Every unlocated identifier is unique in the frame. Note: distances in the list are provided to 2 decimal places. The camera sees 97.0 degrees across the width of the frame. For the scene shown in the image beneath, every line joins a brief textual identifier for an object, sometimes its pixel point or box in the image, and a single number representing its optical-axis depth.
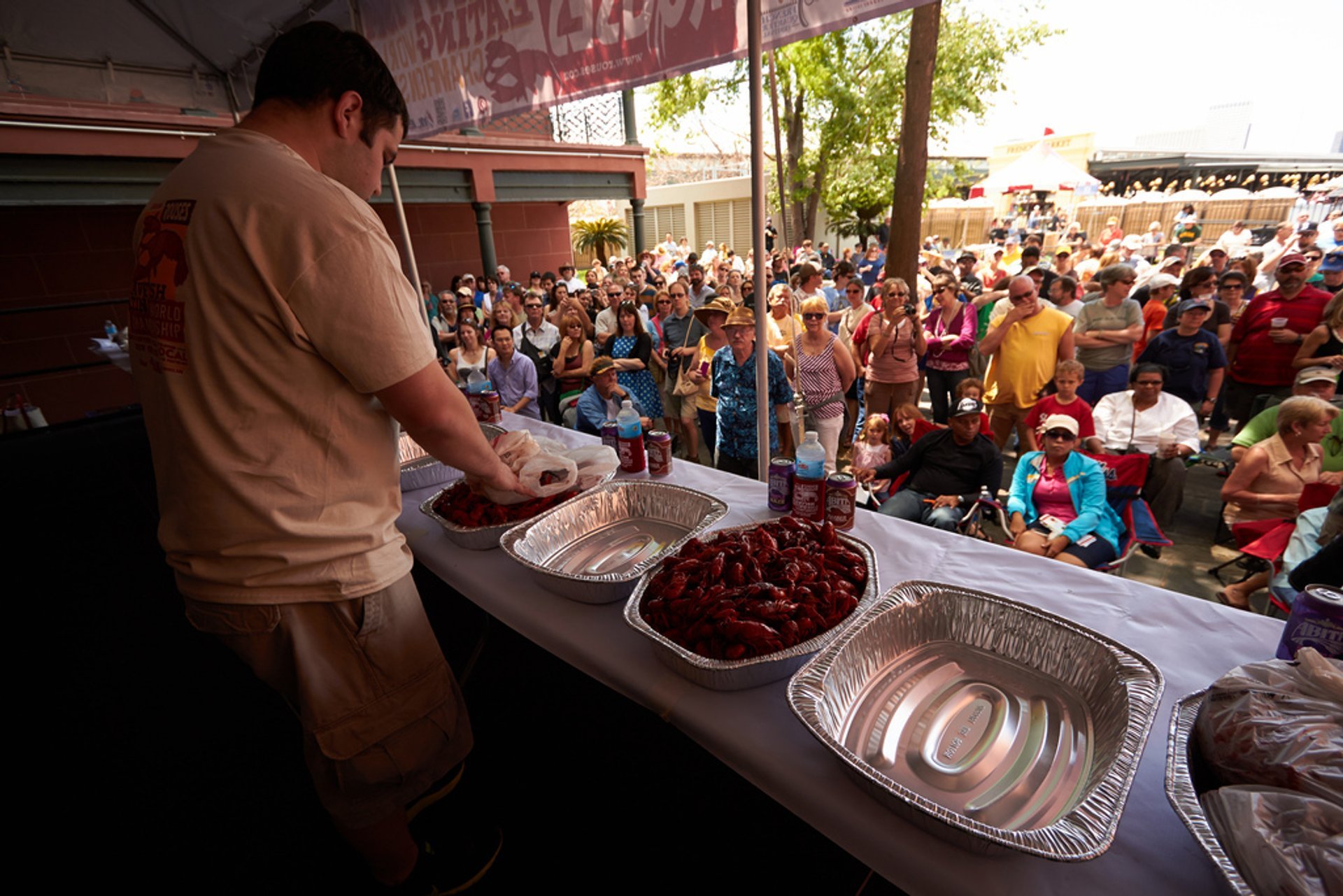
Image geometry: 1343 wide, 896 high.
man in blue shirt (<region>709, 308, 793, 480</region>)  4.02
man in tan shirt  1.29
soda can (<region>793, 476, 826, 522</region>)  2.03
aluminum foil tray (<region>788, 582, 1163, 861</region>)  1.01
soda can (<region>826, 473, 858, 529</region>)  1.99
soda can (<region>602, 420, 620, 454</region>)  2.79
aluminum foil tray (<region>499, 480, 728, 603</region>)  1.82
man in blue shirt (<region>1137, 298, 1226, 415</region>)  4.99
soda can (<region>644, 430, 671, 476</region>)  2.57
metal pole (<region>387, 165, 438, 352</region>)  3.58
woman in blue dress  5.66
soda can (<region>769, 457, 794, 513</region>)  2.14
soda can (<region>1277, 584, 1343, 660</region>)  1.14
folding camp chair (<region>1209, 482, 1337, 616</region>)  3.04
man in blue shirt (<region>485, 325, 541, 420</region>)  5.25
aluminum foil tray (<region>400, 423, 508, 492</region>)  2.78
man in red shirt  5.05
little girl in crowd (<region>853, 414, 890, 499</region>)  4.33
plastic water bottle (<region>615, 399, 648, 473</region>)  2.65
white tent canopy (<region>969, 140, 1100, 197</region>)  13.50
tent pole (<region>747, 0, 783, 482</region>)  2.10
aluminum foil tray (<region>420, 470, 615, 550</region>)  2.11
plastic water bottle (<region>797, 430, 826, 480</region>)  2.01
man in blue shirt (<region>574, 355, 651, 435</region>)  4.89
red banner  2.40
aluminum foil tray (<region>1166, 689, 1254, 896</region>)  0.86
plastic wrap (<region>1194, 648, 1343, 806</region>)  0.90
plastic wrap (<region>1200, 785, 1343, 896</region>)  0.78
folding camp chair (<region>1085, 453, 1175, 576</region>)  3.49
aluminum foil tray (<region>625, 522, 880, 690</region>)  1.34
